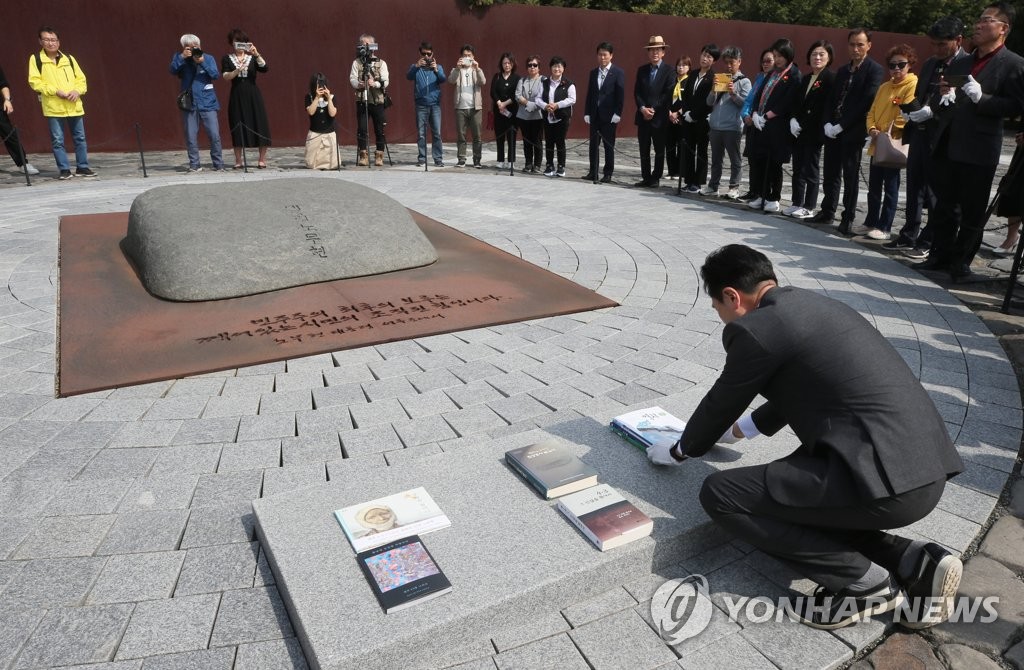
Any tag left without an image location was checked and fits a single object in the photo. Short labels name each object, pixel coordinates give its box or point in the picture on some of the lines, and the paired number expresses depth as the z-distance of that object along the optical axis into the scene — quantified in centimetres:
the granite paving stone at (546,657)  231
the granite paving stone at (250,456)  333
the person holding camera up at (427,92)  1211
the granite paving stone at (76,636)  228
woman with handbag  752
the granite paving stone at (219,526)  284
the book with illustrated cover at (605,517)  266
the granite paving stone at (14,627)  229
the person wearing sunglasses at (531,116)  1212
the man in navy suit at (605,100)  1112
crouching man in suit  240
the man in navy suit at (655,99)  1075
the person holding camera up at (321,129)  1136
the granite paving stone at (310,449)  339
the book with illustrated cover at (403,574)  236
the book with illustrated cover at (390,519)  265
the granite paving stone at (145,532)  278
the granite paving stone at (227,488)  308
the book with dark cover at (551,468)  295
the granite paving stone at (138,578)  254
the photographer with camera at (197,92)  1091
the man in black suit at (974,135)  605
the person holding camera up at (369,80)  1194
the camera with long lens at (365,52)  1185
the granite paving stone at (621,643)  233
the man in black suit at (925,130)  685
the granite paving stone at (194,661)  225
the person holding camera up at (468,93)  1230
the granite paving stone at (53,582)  251
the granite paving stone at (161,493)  303
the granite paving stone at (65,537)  274
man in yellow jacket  1021
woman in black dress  1123
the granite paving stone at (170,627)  232
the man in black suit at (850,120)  782
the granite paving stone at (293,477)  316
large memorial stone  536
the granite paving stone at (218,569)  259
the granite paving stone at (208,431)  355
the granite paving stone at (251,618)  238
